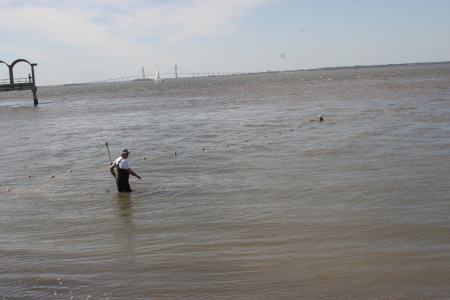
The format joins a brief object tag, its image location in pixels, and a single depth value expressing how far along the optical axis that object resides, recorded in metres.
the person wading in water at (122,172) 10.27
